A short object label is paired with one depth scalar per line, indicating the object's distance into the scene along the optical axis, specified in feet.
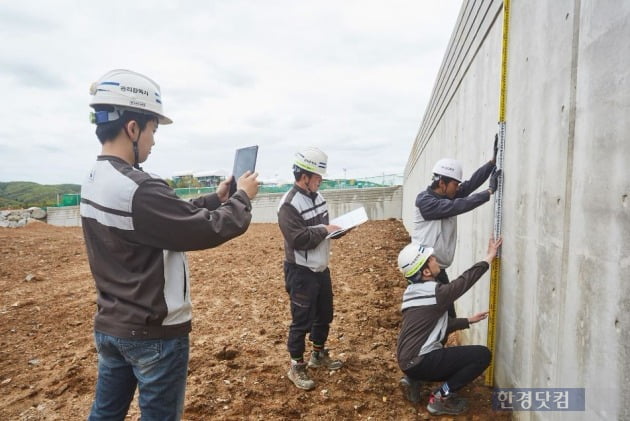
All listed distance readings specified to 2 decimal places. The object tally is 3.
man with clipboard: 12.29
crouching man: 10.26
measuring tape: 10.50
